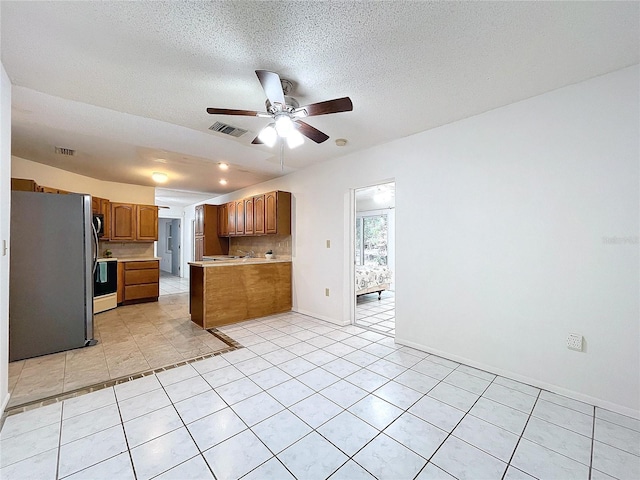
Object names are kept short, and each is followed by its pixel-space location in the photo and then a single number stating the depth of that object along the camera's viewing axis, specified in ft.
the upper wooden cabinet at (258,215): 16.80
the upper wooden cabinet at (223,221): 20.80
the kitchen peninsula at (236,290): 12.66
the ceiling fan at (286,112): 6.06
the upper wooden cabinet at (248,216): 17.76
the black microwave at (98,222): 12.33
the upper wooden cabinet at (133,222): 17.89
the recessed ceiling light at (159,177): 16.06
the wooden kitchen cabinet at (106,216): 17.03
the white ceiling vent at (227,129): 9.76
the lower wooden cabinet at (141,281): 17.53
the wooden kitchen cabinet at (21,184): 11.92
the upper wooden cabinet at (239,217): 18.70
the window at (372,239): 24.93
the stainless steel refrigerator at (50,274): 9.19
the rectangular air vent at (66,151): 11.86
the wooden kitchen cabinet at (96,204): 16.03
